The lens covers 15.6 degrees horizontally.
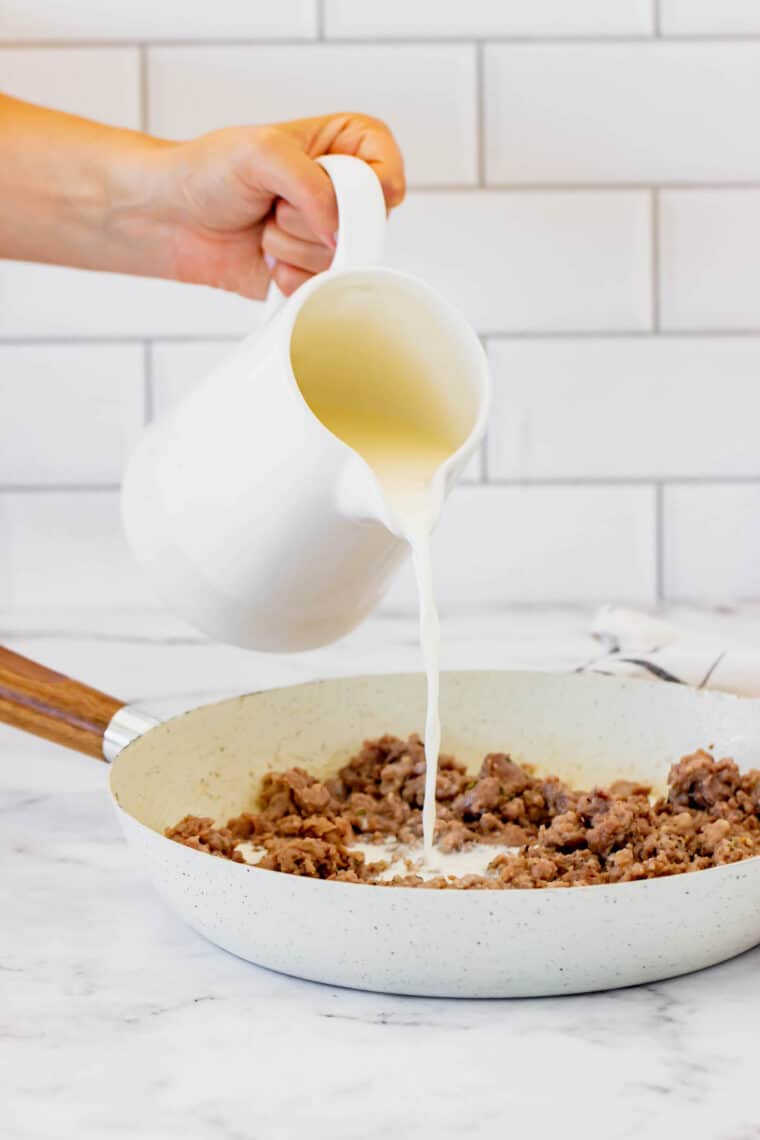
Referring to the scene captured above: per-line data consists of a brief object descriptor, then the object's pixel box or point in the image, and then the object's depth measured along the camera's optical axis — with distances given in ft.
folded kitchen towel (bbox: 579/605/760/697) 3.75
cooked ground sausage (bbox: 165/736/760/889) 3.13
